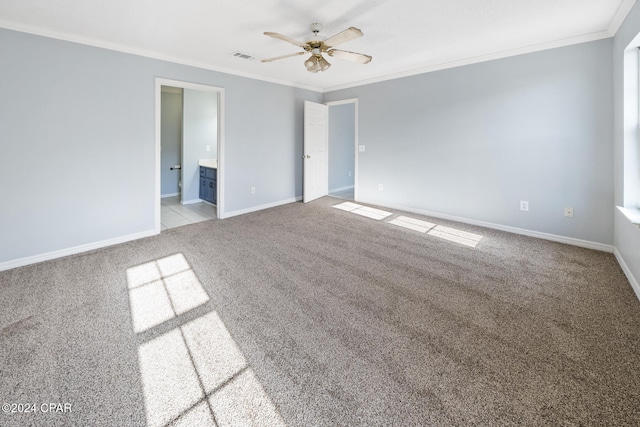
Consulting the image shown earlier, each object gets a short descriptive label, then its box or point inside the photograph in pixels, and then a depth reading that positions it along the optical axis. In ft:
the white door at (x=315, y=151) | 19.38
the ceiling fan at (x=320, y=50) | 9.11
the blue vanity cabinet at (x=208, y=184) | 19.06
